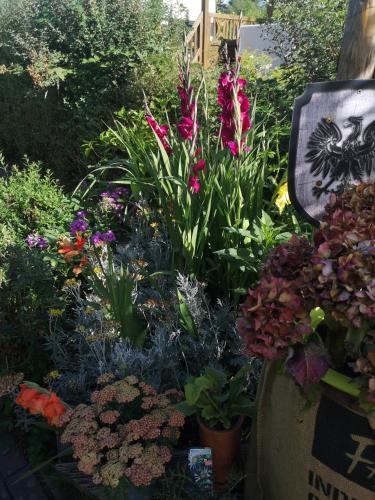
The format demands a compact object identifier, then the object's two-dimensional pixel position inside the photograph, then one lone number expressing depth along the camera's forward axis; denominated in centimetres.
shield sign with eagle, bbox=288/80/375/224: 185
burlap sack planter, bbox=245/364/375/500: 118
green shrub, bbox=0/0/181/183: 469
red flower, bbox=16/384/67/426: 169
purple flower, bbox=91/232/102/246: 296
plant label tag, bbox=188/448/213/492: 165
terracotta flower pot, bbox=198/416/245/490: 170
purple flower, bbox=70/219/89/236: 318
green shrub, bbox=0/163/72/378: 241
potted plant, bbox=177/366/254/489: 169
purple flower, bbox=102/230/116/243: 297
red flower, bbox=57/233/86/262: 273
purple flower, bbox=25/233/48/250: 317
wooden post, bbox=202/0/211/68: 725
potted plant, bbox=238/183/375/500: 109
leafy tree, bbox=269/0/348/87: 416
